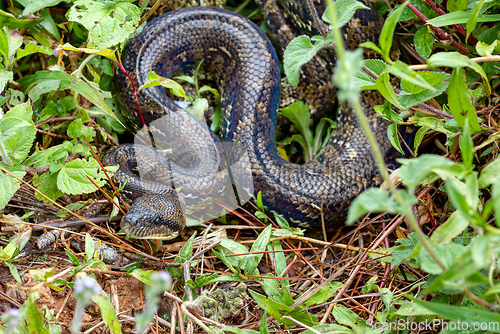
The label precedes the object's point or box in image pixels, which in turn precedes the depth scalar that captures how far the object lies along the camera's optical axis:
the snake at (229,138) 3.61
